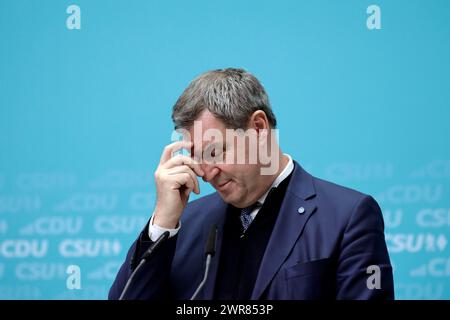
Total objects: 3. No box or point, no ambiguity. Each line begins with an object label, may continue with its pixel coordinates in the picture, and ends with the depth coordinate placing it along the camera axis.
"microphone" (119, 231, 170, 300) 4.89
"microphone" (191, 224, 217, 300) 4.86
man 4.91
